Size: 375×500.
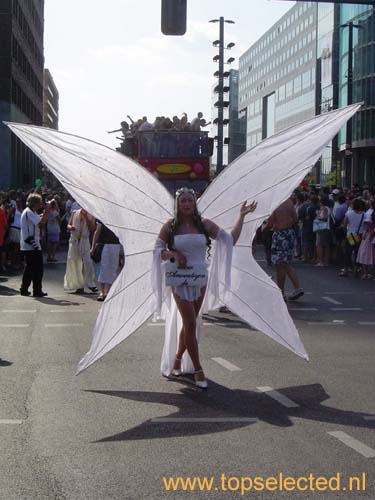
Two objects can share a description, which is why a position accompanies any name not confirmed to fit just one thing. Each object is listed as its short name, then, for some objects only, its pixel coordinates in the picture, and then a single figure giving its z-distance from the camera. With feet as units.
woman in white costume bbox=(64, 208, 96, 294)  55.47
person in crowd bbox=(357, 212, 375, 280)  65.26
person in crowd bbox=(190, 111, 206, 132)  90.33
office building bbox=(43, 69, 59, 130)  590.55
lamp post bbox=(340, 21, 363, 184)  126.19
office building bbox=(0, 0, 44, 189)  201.66
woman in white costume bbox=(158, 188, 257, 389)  27.22
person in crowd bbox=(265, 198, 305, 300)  48.57
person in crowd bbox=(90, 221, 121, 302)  48.26
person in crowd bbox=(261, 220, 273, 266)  75.51
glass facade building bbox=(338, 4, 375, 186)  226.38
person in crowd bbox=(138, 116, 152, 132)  90.94
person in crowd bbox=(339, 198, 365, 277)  67.51
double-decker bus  90.22
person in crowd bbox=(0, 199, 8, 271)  66.23
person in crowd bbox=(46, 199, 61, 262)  82.17
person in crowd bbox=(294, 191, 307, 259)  82.94
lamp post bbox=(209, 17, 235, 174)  136.36
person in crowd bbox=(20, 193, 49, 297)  53.21
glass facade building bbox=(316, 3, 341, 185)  273.33
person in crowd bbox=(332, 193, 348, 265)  76.95
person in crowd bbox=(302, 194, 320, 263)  81.97
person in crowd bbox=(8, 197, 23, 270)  76.13
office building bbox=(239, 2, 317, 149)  329.72
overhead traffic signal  44.98
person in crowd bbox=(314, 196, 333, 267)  77.61
